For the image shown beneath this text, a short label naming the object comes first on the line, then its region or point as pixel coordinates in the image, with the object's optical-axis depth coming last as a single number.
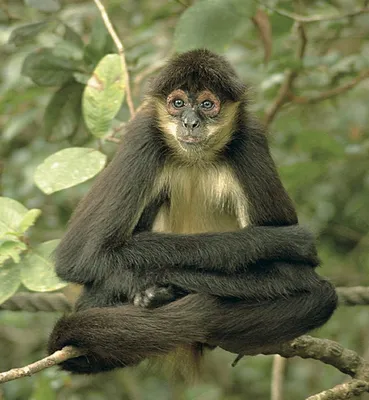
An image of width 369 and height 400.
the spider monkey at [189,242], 7.81
